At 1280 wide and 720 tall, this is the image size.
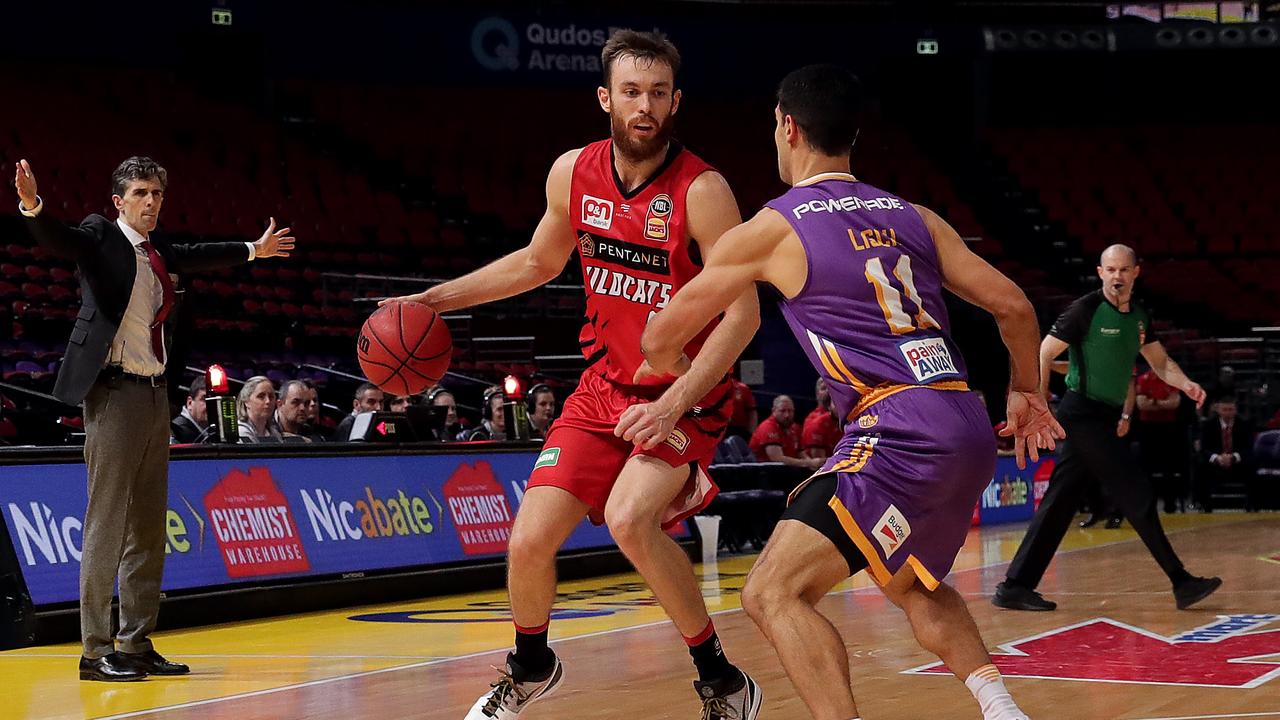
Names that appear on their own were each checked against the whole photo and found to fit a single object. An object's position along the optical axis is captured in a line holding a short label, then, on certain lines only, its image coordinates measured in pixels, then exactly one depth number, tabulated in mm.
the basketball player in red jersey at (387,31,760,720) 4750
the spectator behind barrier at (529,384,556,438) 12898
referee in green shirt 8734
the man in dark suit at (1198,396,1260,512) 19922
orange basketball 5164
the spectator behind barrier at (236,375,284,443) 10562
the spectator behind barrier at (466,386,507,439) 12711
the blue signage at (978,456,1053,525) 17734
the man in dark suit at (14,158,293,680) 6758
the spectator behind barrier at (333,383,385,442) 12234
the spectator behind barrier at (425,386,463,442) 12933
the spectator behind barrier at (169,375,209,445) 10250
